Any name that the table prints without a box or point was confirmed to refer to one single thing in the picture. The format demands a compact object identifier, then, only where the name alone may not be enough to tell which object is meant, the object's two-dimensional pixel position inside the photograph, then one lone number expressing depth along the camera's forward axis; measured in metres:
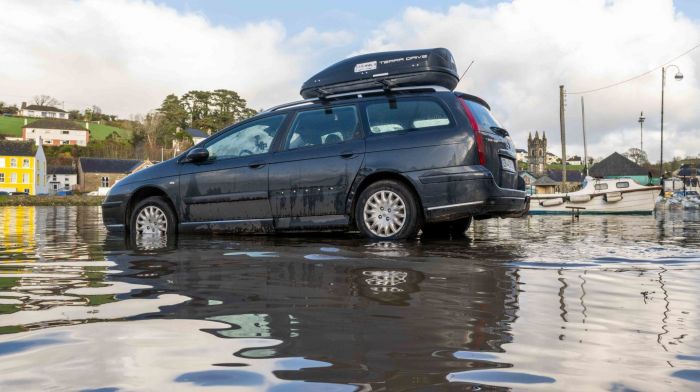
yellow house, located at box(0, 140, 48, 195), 85.56
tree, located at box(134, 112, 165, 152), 104.38
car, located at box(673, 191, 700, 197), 61.97
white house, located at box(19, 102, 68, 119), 154.12
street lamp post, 50.28
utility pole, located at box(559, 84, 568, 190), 34.94
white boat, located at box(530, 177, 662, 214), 23.91
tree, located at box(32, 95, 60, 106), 161.62
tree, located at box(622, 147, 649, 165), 95.18
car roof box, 7.20
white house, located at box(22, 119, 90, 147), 127.75
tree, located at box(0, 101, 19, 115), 152.38
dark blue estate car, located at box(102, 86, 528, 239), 6.31
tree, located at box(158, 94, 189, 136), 104.75
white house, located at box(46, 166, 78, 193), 95.81
